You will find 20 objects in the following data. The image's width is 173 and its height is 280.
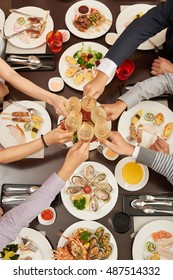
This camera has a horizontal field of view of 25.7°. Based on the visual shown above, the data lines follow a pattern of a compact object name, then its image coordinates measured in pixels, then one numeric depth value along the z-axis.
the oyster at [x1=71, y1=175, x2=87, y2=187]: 2.34
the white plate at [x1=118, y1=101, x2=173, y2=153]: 2.49
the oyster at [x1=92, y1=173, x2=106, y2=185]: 2.36
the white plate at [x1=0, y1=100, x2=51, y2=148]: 2.45
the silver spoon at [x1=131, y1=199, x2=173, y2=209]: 2.32
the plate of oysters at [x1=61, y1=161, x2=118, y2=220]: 2.30
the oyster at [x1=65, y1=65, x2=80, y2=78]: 2.64
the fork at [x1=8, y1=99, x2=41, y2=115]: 2.53
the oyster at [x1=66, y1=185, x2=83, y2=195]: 2.32
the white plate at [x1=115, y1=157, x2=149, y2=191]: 2.38
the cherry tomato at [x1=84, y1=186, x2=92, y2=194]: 2.32
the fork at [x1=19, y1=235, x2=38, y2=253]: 2.21
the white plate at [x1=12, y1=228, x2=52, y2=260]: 2.21
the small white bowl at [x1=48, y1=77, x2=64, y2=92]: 2.61
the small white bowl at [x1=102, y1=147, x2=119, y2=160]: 2.45
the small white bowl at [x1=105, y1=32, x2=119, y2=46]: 2.77
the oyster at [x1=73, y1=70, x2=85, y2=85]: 2.62
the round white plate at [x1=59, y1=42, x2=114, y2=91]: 2.63
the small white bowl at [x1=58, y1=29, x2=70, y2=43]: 2.77
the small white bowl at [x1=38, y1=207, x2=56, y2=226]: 2.28
